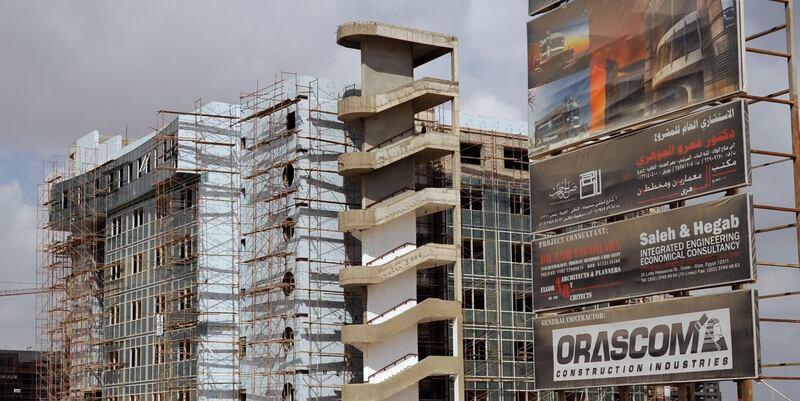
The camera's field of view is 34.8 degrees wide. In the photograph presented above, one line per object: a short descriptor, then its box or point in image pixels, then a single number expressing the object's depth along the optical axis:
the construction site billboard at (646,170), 39.34
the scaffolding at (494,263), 65.81
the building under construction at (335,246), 60.19
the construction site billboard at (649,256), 38.97
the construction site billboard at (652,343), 38.66
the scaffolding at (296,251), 61.31
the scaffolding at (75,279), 78.82
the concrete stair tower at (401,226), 58.97
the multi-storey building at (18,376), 107.19
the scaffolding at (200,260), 66.50
